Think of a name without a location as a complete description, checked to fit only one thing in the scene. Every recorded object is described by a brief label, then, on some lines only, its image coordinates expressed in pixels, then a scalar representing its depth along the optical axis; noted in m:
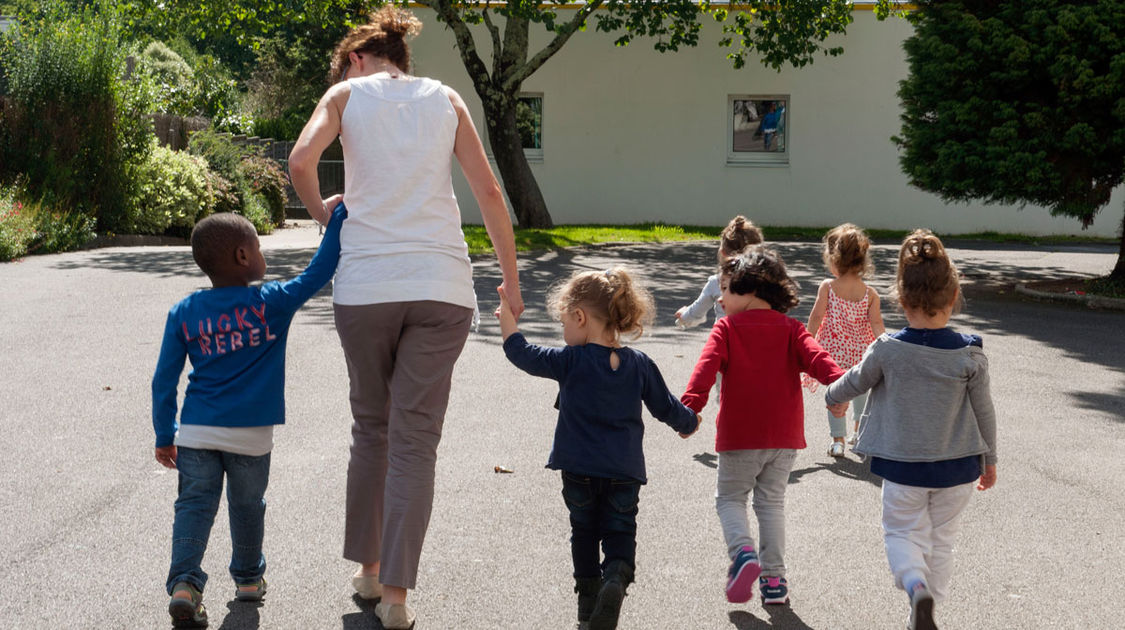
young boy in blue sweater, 3.78
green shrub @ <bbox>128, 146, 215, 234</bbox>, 19.22
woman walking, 3.67
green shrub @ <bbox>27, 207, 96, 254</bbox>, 16.11
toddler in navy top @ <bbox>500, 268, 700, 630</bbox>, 3.73
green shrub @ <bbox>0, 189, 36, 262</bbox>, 14.77
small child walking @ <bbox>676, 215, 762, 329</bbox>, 5.87
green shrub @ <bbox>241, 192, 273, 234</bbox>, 21.62
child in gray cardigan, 3.69
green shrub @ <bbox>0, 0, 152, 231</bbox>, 17.91
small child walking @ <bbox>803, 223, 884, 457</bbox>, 5.88
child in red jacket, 4.04
